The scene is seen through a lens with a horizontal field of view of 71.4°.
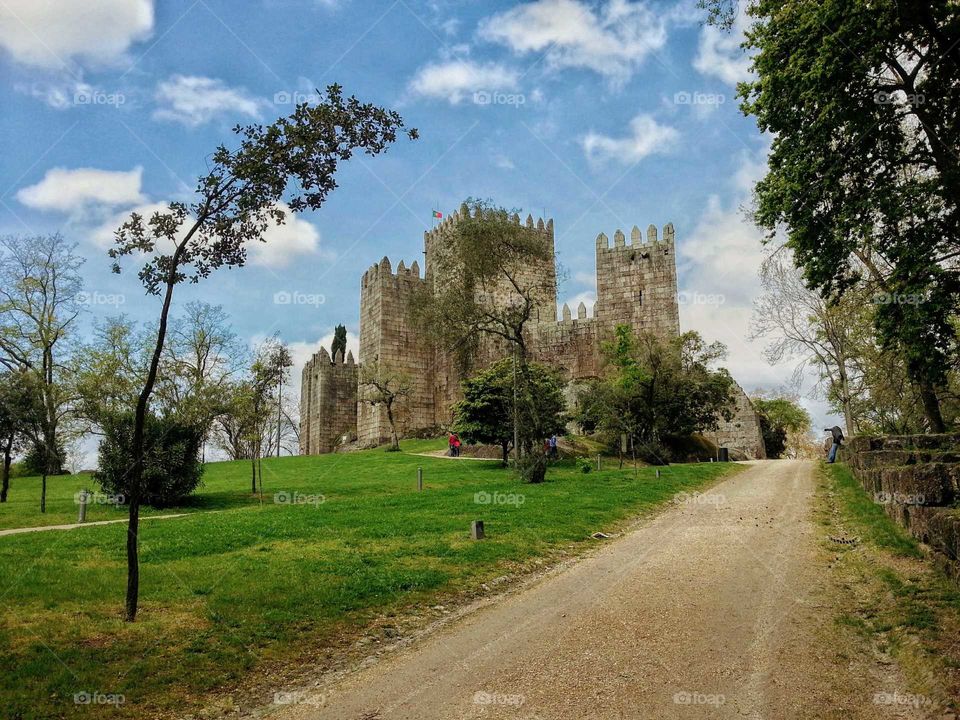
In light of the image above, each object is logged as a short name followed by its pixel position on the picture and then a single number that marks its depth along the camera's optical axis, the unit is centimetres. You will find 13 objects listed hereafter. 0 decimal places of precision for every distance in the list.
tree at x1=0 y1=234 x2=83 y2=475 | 2192
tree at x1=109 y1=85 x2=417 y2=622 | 829
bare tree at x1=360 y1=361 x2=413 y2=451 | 3956
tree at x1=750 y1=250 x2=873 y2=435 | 2709
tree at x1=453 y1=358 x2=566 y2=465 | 2814
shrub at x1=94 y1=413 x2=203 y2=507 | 2011
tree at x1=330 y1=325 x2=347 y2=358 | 6270
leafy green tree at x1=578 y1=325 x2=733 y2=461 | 3238
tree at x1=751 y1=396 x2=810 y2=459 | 6436
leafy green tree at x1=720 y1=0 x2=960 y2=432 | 1064
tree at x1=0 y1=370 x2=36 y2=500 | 2081
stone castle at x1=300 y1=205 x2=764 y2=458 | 4266
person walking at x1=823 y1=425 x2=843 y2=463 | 2747
